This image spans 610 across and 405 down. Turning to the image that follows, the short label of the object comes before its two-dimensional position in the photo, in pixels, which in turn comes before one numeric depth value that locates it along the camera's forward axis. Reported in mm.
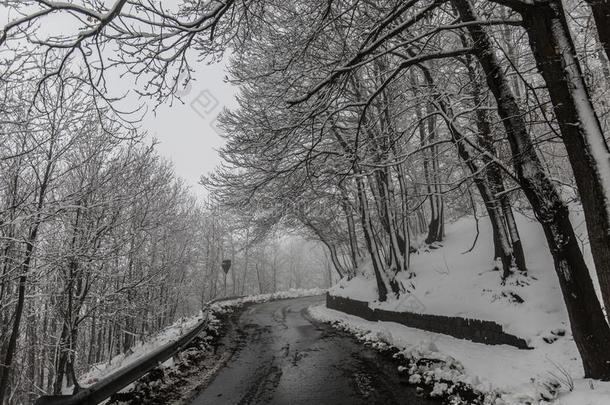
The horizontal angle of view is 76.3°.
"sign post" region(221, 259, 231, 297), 25300
